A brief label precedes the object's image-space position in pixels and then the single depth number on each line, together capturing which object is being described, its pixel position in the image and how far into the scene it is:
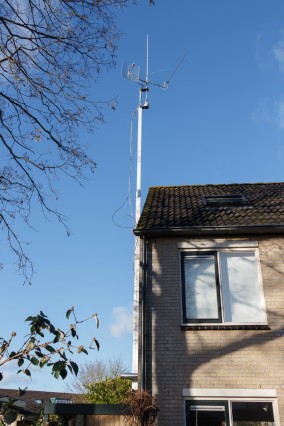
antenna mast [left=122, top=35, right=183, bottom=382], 9.05
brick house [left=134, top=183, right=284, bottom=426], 8.24
